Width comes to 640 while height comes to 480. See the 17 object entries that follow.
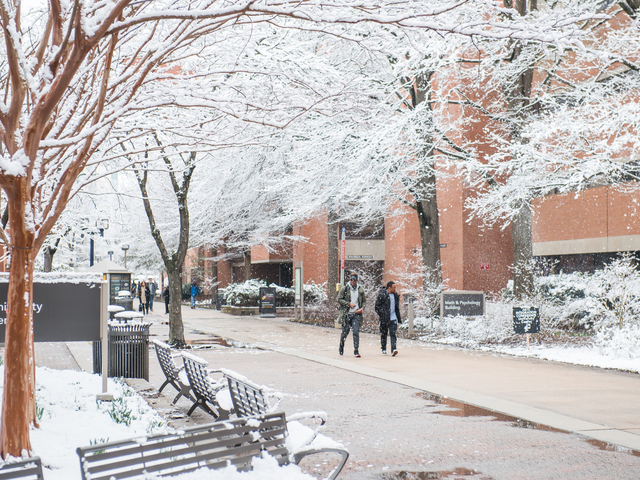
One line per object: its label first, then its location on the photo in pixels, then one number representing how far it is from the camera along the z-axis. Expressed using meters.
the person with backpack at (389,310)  14.25
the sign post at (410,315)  18.50
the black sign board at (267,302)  30.52
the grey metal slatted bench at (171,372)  8.48
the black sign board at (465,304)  17.95
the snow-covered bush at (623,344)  12.71
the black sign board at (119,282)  24.50
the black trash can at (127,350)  10.12
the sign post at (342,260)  21.47
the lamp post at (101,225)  25.72
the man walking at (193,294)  40.45
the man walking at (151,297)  38.01
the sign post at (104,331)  7.92
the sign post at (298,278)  31.37
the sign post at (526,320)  14.78
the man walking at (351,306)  14.43
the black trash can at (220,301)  37.24
